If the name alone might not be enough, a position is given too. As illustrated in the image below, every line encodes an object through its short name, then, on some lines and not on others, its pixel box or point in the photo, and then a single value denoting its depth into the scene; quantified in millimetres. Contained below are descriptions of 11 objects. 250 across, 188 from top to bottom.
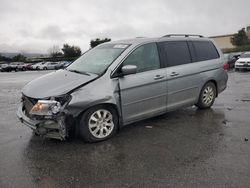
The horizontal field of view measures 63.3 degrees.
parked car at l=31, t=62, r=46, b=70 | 33913
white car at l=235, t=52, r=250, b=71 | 14375
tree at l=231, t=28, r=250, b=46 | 35288
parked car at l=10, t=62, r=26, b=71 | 31381
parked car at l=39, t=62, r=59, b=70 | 33890
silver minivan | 3328
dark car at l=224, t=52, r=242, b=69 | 17380
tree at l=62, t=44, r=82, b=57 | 47089
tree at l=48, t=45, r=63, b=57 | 51956
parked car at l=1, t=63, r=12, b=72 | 30453
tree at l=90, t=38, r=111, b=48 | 47478
